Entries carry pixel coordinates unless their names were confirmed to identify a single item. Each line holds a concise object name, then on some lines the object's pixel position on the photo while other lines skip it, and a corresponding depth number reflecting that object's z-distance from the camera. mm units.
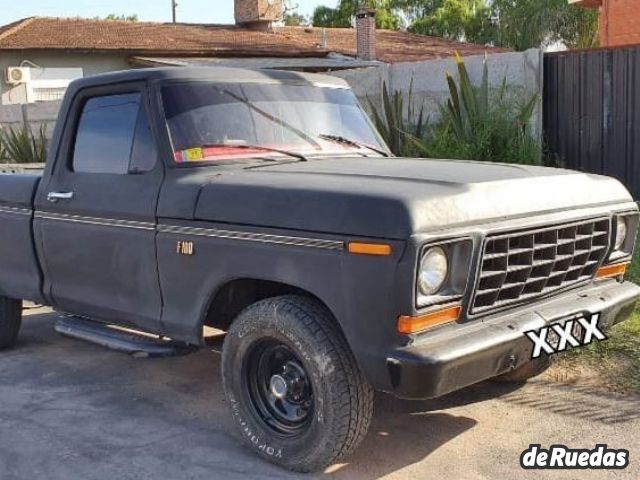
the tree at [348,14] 42644
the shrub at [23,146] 14953
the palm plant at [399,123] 10609
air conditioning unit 22188
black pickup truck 3479
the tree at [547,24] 31141
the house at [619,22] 18234
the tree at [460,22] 38781
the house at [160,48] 23391
